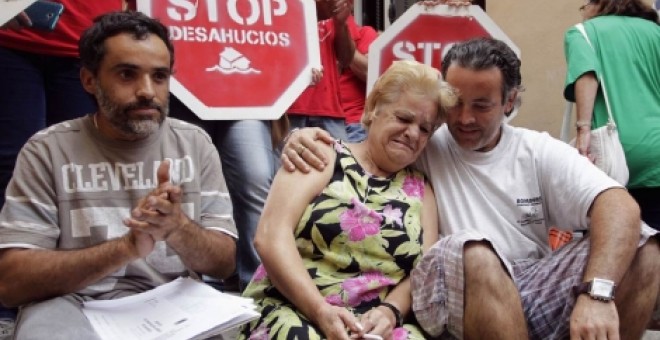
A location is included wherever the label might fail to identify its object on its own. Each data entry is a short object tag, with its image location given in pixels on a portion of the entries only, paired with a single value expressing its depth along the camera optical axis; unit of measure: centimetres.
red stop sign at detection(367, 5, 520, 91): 302
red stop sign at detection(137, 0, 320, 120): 275
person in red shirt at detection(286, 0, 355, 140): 321
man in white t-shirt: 195
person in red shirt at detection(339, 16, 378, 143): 356
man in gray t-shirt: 185
